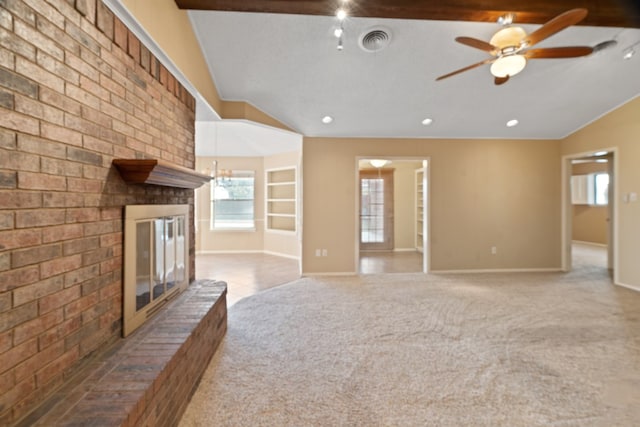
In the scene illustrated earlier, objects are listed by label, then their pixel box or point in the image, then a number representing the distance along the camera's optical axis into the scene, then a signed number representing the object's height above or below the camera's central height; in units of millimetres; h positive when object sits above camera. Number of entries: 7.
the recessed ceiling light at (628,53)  3254 +1741
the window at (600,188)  8195 +602
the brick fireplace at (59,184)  1114 +121
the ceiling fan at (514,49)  2286 +1302
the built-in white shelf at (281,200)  6926 +222
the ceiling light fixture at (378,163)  5906 +942
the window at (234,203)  7250 +161
